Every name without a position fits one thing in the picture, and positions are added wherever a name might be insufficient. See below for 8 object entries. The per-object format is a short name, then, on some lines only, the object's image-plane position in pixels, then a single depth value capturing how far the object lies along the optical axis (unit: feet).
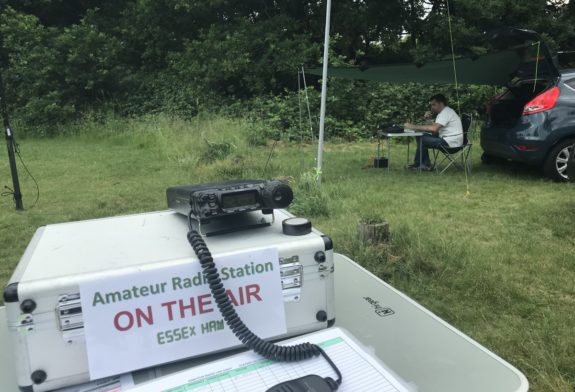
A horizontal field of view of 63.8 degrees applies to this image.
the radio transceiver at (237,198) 3.24
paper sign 2.77
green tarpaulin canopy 19.11
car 16.69
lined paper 2.61
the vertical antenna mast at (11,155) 15.43
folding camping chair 20.21
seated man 20.13
